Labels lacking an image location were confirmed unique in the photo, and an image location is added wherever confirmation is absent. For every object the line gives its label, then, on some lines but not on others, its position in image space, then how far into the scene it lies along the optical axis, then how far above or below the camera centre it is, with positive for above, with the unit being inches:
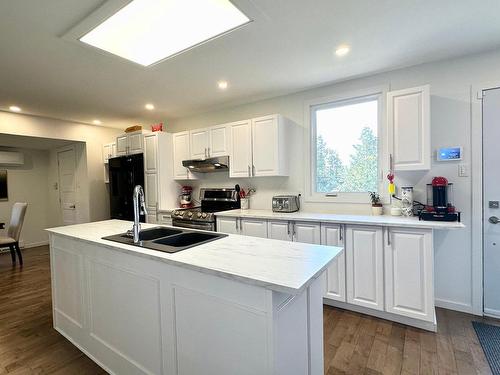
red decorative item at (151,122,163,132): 167.9 +36.5
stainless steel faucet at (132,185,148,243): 69.0 -5.9
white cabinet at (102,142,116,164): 196.7 +26.5
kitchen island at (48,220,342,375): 43.6 -25.6
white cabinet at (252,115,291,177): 129.1 +18.6
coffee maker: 87.3 -9.6
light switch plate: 97.3 +2.6
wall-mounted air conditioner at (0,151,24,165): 203.0 +24.2
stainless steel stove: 136.3 -15.6
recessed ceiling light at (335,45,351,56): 90.6 +46.6
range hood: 148.4 +11.1
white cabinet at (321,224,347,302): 100.3 -35.3
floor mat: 71.2 -51.6
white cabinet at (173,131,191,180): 164.7 +20.2
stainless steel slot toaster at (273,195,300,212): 128.1 -11.0
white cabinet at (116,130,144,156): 172.6 +29.0
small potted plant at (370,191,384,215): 111.3 -10.9
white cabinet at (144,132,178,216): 165.3 +7.7
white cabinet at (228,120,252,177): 137.7 +18.1
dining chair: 172.0 -27.0
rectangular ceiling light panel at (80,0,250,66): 70.6 +48.4
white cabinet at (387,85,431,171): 94.1 +19.1
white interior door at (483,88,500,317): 93.5 -8.7
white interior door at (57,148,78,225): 211.9 +1.1
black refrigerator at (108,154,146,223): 172.9 +2.3
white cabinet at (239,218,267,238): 118.5 -21.4
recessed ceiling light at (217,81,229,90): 121.8 +47.5
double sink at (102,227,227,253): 63.6 -15.4
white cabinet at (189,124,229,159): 147.9 +24.3
